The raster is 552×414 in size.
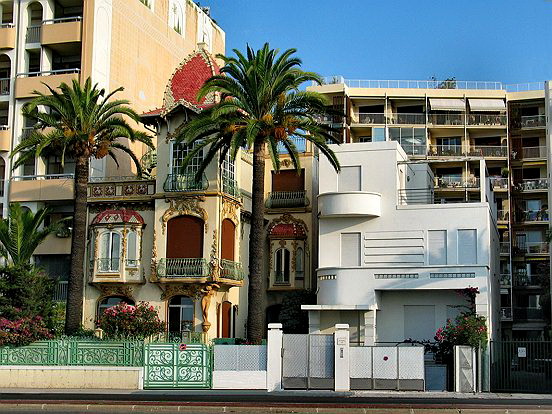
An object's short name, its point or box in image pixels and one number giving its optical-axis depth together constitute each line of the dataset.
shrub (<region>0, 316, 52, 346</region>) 34.44
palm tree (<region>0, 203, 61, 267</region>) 41.09
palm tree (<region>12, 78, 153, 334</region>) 39.78
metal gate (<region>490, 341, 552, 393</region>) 32.78
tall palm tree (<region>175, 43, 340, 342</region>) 38.56
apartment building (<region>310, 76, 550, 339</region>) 68.56
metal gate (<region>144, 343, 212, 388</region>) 33.12
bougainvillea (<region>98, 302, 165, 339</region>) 38.61
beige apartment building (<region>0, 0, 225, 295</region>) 50.78
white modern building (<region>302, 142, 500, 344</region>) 42.41
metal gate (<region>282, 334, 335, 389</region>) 32.75
